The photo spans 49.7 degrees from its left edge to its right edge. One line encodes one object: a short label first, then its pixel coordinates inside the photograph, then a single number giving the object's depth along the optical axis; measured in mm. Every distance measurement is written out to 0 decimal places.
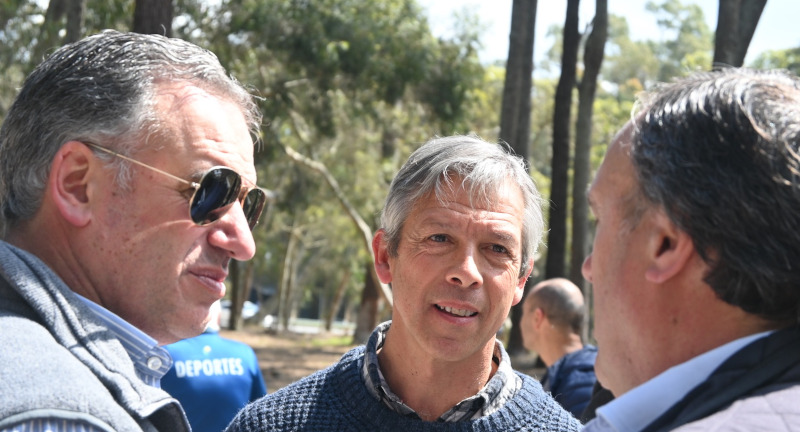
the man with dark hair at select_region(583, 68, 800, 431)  1466
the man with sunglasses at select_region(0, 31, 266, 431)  1785
